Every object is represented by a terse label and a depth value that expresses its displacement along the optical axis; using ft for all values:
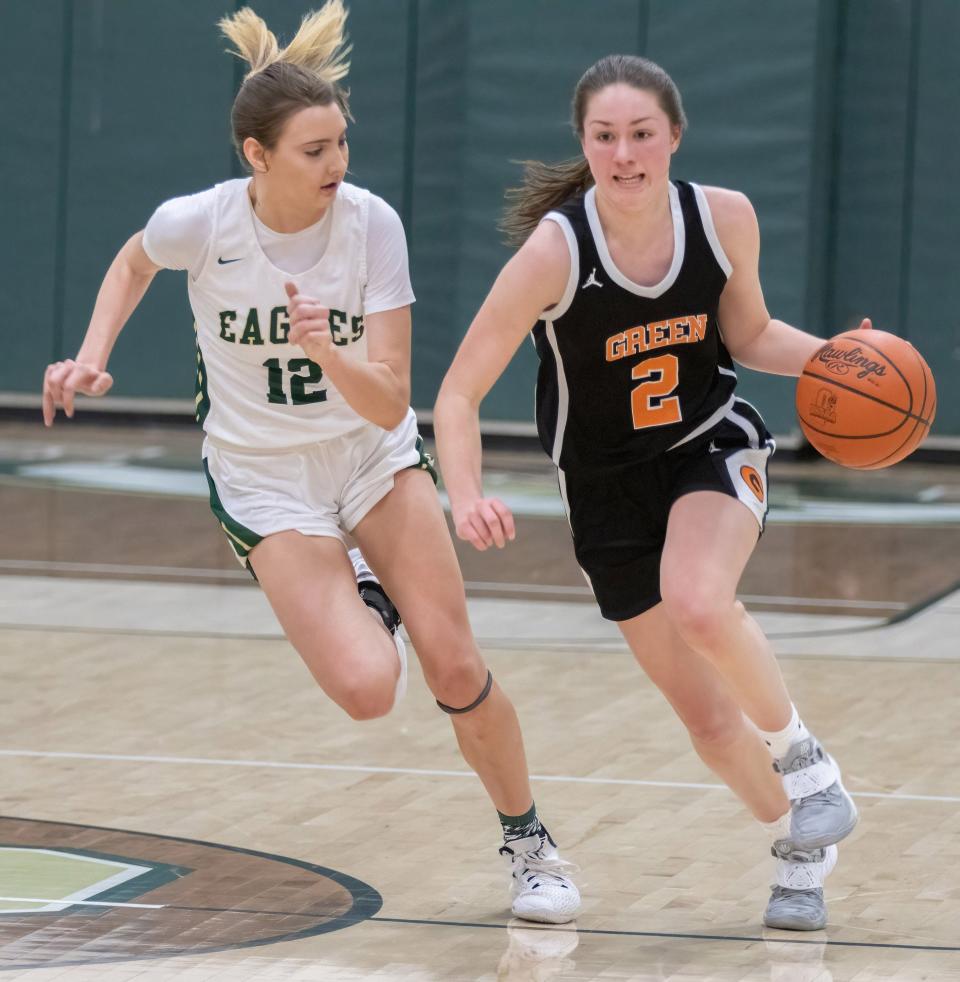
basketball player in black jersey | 24.06
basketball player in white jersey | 25.14
